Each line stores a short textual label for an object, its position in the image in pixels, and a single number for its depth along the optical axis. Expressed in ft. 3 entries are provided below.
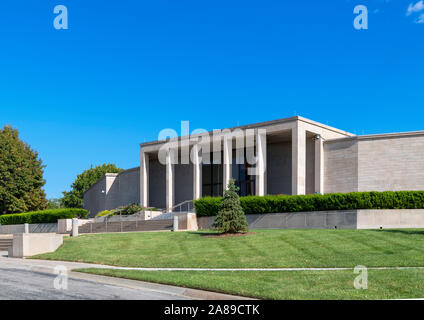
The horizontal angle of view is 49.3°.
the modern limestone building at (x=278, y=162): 115.55
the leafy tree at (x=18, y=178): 185.98
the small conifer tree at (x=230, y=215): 77.46
